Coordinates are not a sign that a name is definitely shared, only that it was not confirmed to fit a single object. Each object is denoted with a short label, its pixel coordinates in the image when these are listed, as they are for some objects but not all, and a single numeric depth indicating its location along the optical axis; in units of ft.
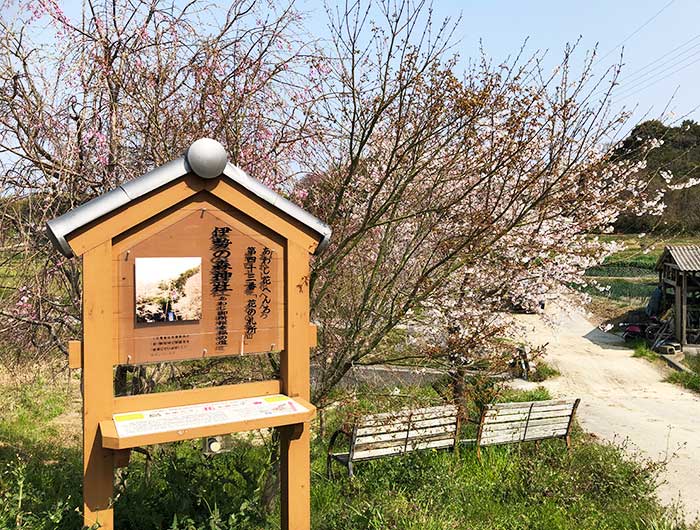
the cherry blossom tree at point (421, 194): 13.39
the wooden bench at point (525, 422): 20.51
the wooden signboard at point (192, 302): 9.64
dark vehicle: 50.96
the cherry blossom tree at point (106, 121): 13.76
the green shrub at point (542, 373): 39.09
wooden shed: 46.24
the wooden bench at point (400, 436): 17.83
